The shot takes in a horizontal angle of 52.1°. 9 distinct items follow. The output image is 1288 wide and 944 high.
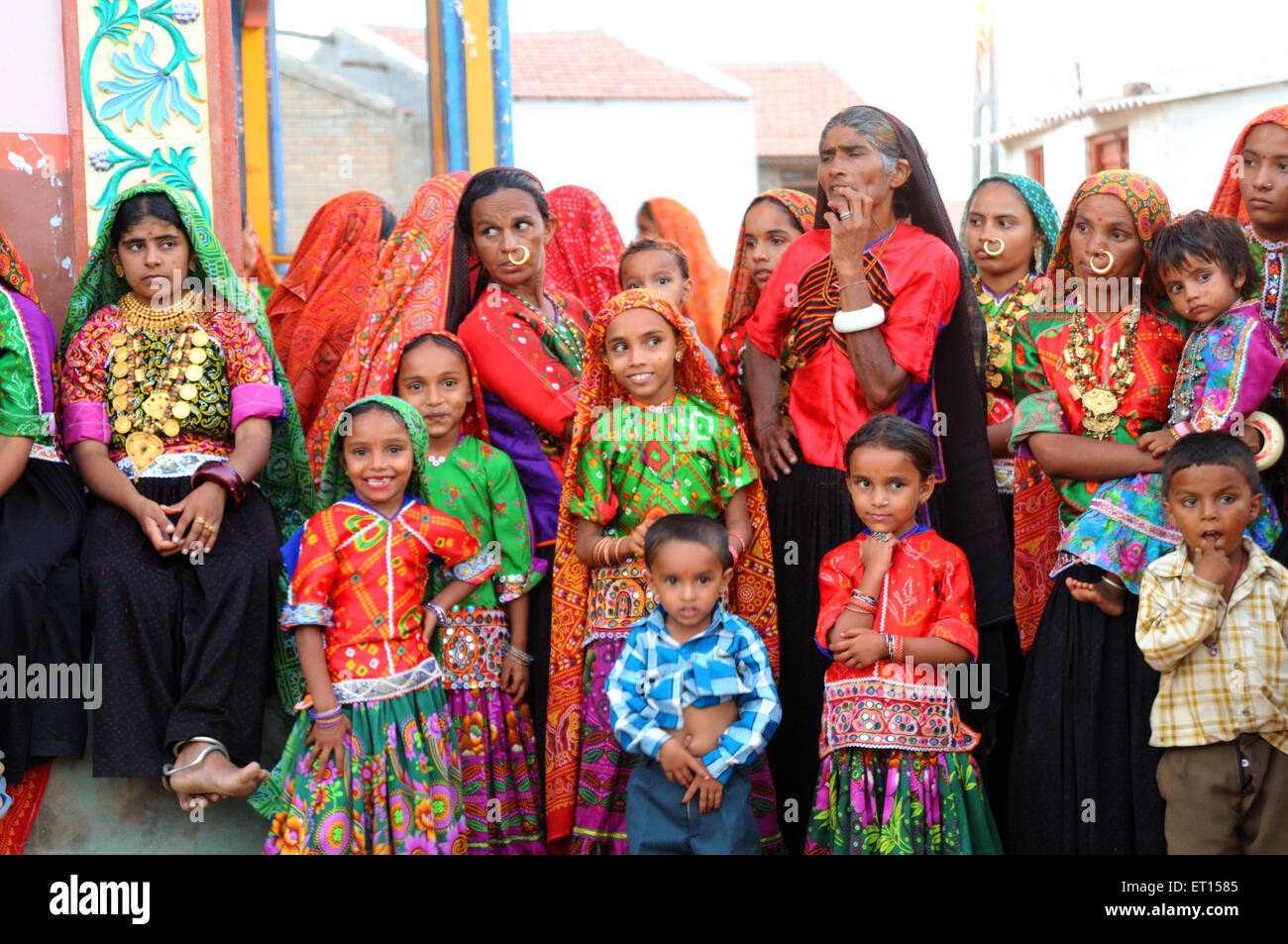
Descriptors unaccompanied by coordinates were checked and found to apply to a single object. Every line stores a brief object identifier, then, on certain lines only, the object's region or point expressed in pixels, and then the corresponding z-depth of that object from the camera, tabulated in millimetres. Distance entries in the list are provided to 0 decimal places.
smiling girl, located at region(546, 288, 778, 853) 3852
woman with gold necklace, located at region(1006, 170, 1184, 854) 3658
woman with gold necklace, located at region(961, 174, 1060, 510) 4926
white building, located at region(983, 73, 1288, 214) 17156
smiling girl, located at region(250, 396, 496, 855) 3619
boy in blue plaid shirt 3461
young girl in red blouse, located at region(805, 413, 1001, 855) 3492
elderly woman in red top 3750
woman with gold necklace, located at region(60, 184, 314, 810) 3844
